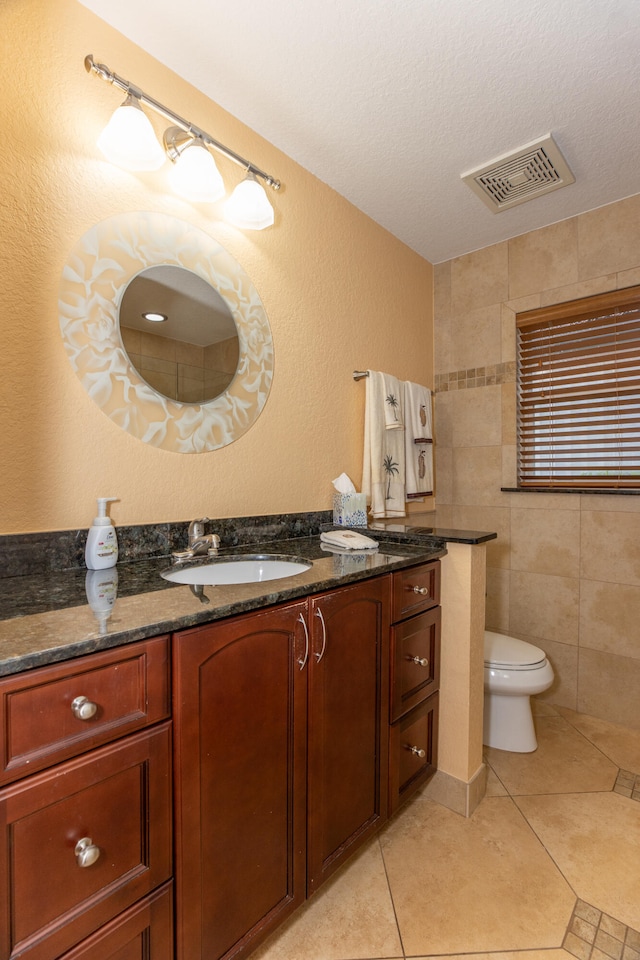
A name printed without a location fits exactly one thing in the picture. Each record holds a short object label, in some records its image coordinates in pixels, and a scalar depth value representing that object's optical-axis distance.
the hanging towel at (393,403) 2.16
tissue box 1.90
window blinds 2.10
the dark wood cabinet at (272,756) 0.86
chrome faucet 1.37
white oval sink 1.35
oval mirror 1.22
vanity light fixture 1.22
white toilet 1.82
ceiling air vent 1.79
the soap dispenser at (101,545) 1.17
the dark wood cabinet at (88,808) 0.65
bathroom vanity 0.67
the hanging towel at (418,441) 2.35
